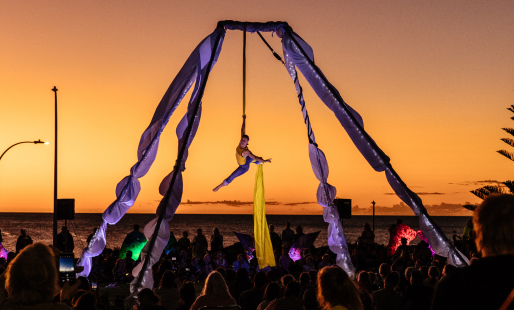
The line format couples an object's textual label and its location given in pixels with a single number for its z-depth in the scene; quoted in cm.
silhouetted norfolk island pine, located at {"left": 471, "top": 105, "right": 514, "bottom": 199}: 2352
